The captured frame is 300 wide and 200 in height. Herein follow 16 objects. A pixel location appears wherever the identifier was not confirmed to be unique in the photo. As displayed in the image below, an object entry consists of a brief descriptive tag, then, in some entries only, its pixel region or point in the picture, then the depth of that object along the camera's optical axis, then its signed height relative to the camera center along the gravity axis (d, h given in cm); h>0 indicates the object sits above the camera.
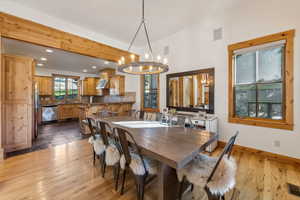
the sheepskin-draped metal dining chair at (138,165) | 144 -77
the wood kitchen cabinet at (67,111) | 613 -59
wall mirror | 339 +25
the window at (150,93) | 466 +24
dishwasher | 567 -61
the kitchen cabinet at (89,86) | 727 +74
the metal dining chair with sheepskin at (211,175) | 120 -78
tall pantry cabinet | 277 -6
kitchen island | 417 -32
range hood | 625 +78
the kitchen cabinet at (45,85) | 620 +70
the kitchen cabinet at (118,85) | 570 +63
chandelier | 204 +57
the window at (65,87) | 682 +66
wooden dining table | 118 -51
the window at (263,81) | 244 +38
